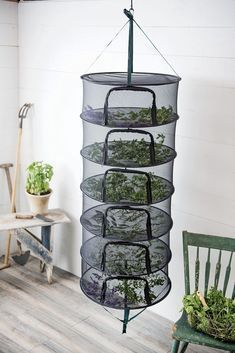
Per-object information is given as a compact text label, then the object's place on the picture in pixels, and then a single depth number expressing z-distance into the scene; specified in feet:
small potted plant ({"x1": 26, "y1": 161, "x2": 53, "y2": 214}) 11.65
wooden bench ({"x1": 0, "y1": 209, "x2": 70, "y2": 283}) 11.60
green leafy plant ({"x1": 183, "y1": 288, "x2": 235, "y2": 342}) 7.58
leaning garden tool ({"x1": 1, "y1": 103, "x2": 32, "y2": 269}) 12.27
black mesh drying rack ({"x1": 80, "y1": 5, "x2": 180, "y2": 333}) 8.06
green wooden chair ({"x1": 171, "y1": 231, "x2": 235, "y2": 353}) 8.65
